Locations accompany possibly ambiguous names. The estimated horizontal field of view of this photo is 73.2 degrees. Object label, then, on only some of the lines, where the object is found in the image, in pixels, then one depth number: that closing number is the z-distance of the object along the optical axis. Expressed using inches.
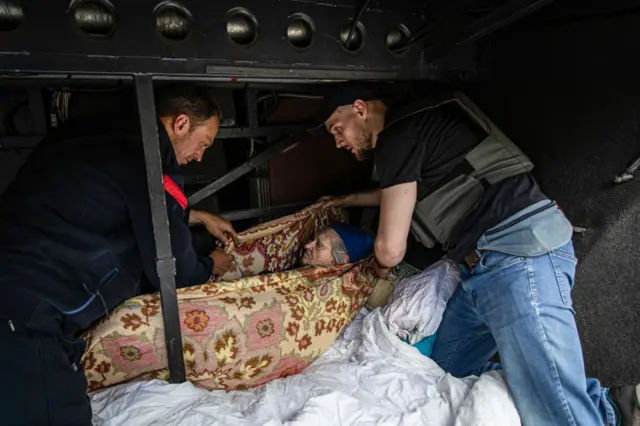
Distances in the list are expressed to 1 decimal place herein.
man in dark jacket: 46.2
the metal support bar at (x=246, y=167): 85.4
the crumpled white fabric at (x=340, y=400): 56.2
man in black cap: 57.6
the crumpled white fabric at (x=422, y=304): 73.9
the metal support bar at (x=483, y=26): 51.1
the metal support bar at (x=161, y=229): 47.2
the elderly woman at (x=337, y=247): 88.7
